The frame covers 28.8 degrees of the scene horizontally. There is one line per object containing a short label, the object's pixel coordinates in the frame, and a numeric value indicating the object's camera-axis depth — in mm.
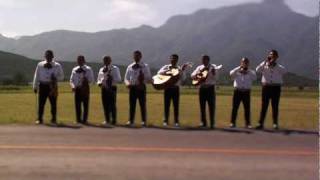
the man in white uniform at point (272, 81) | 14906
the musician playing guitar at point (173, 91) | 15570
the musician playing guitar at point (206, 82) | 15328
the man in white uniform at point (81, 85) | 16078
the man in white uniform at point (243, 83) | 15391
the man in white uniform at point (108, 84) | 15945
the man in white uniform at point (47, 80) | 15812
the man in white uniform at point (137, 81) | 15626
